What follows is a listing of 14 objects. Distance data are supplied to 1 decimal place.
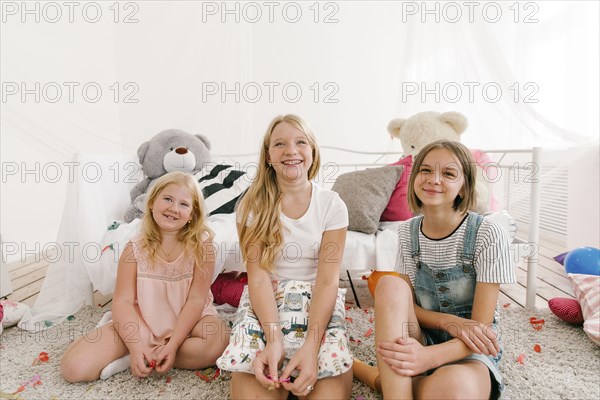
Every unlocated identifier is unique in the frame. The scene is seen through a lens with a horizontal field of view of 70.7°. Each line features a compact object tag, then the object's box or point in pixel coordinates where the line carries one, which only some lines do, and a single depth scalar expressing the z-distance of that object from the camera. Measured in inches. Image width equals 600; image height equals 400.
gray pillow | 64.9
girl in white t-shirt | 42.6
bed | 60.5
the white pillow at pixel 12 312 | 58.2
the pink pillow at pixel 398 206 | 70.4
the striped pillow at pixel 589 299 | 49.6
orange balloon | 62.9
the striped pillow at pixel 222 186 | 73.9
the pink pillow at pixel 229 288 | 62.2
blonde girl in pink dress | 45.0
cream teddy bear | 77.3
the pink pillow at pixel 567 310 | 56.1
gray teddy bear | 77.9
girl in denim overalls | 34.7
